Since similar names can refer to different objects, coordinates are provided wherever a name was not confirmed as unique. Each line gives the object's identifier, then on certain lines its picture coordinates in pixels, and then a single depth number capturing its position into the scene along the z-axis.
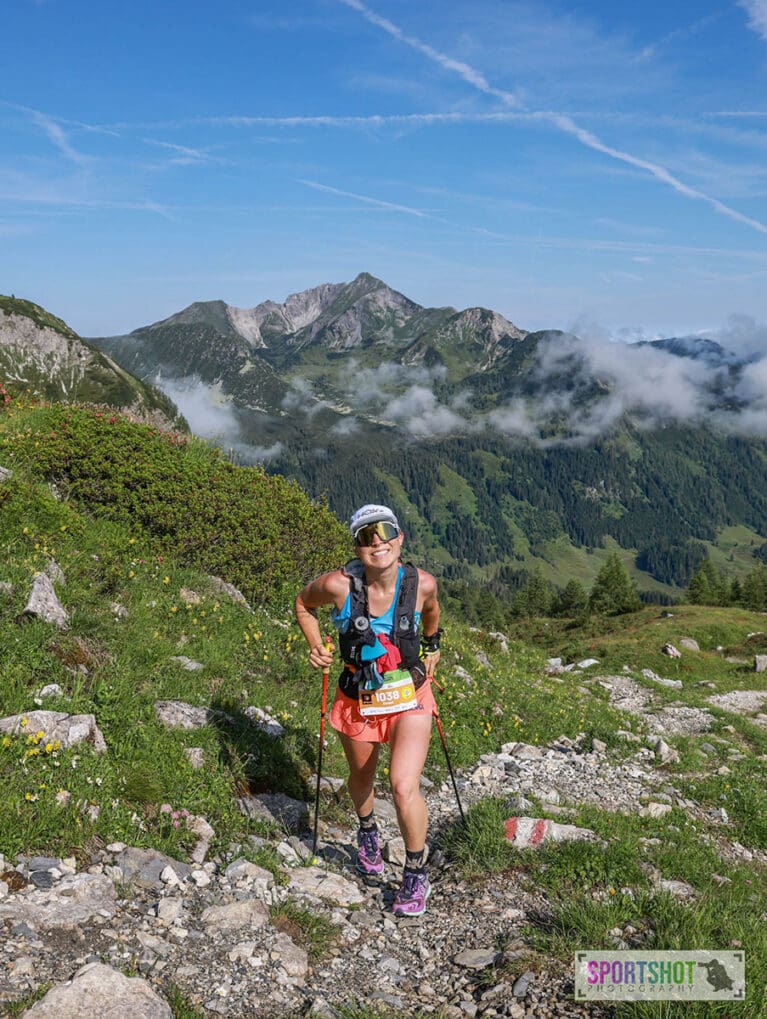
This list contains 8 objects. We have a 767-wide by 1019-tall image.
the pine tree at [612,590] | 78.50
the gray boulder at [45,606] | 8.83
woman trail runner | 6.21
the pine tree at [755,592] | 72.94
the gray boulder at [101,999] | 3.96
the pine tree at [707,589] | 78.56
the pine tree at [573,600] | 89.75
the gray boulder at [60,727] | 6.65
